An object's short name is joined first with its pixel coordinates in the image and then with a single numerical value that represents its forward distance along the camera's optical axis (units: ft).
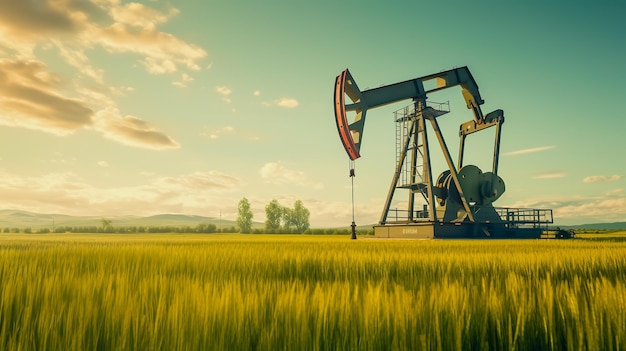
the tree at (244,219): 334.85
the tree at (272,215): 342.23
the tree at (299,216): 363.56
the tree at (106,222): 402.09
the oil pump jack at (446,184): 78.69
